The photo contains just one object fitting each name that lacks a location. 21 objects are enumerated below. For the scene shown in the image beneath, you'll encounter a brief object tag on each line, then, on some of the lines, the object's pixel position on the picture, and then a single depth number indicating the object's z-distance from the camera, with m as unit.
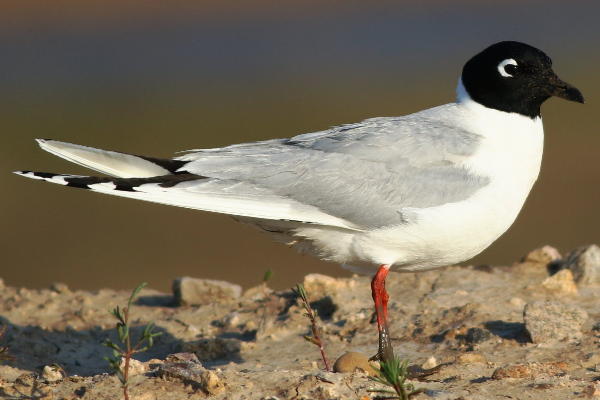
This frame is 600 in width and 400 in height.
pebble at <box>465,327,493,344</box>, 11.97
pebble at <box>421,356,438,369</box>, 11.24
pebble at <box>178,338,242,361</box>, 12.91
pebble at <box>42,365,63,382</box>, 10.63
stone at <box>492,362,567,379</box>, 9.84
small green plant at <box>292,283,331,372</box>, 10.43
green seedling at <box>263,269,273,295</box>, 15.40
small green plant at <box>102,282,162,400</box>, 8.71
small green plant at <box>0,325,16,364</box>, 9.49
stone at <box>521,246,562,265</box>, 15.55
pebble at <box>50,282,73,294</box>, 16.27
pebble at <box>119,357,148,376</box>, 9.92
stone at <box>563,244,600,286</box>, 14.43
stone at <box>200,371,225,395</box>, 9.16
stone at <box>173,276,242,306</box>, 15.55
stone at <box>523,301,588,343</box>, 11.62
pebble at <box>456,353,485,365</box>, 11.12
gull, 11.17
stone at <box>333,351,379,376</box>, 10.55
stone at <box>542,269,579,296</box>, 13.93
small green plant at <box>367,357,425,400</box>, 8.14
